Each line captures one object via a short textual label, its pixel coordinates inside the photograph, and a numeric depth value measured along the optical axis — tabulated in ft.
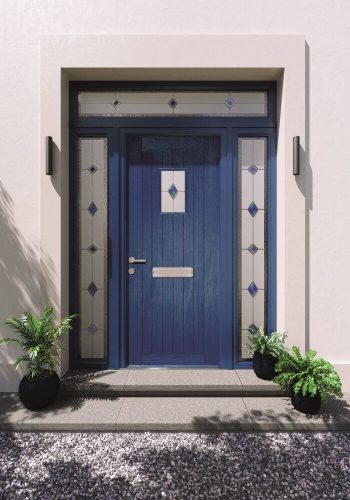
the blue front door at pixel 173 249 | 12.54
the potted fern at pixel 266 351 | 11.23
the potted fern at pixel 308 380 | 9.56
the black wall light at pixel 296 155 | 11.34
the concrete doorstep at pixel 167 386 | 10.91
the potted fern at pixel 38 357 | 10.05
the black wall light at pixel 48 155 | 11.27
